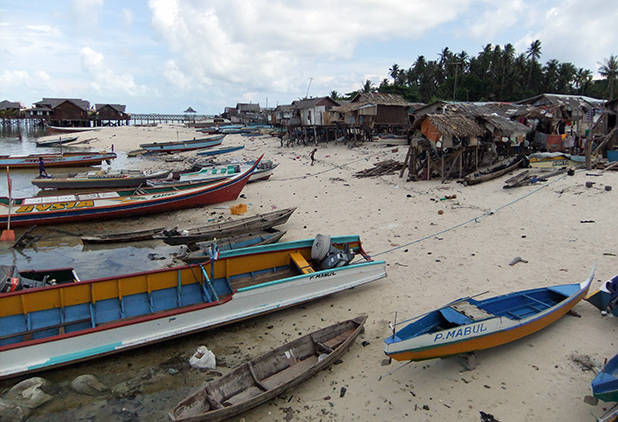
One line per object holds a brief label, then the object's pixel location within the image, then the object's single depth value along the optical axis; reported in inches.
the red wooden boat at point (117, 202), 597.6
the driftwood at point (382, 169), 819.1
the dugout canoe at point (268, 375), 203.9
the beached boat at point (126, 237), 508.4
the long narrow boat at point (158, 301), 253.0
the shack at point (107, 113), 3122.5
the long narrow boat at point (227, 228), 470.6
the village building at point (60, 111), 2888.8
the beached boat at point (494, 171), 650.8
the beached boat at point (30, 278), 303.4
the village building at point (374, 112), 1284.4
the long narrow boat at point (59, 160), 1205.1
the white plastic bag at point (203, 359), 262.8
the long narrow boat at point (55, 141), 1882.4
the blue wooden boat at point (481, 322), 212.7
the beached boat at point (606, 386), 171.5
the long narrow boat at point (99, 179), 892.6
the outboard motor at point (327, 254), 343.9
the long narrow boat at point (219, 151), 1492.4
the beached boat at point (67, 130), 2572.1
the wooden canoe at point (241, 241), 389.8
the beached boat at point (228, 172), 857.4
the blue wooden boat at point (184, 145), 1615.4
